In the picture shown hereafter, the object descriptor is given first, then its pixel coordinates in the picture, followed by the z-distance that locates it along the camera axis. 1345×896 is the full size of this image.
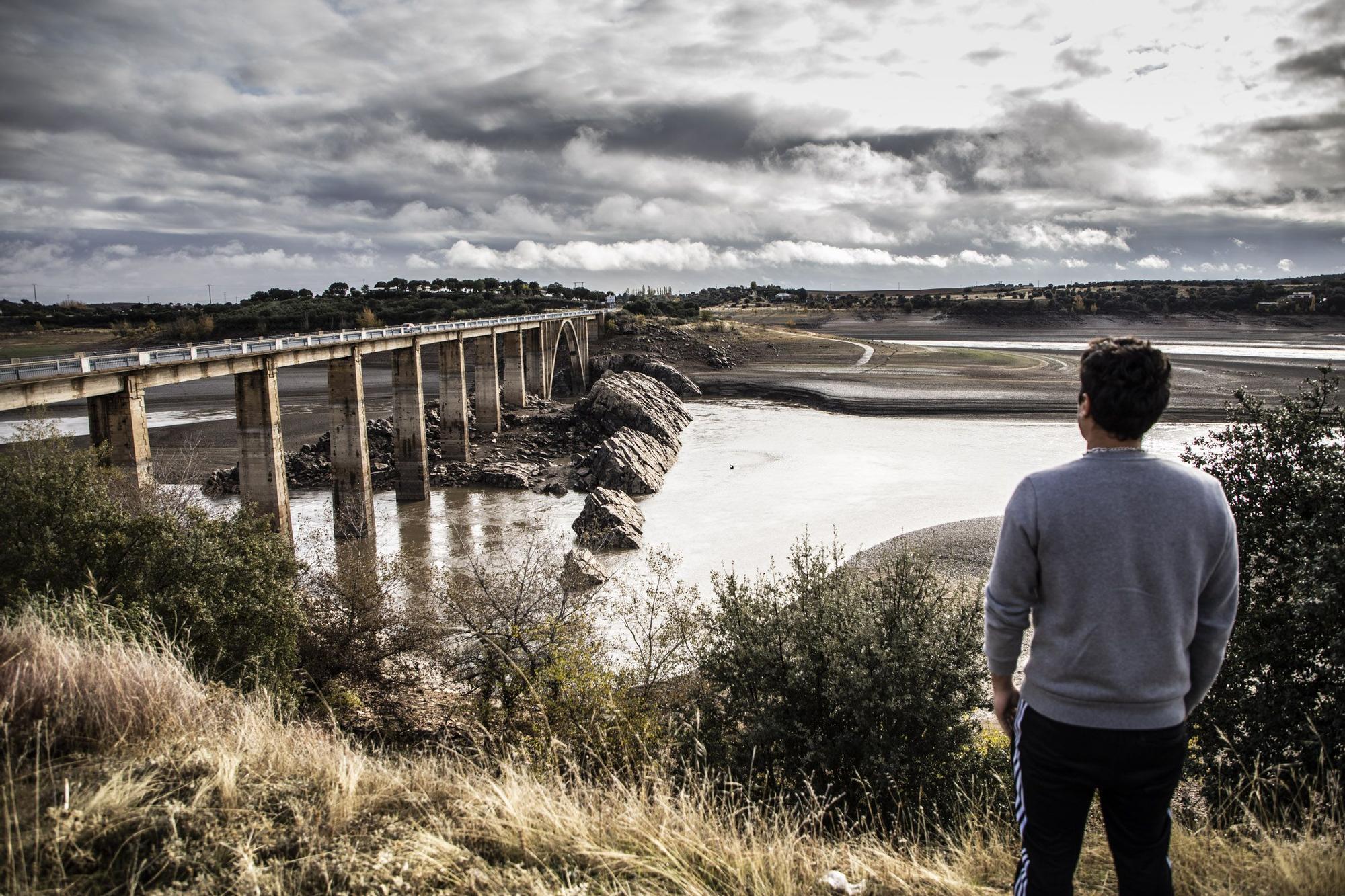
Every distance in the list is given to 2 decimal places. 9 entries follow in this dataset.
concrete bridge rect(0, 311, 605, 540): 18.91
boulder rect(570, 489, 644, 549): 25.42
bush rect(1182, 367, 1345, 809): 6.84
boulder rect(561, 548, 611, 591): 19.95
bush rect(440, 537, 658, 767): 8.92
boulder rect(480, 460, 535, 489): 35.84
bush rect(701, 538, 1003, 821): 8.09
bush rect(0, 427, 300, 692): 10.56
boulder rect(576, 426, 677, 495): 32.69
